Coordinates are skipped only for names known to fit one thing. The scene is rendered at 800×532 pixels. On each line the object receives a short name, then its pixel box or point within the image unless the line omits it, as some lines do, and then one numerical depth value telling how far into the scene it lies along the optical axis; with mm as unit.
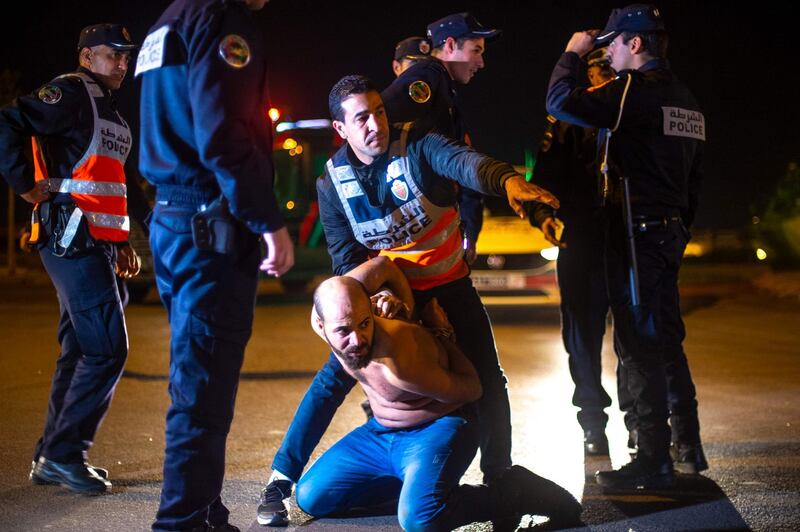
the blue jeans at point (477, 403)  3969
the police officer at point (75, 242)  4254
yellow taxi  10734
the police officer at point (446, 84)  4438
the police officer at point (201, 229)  3035
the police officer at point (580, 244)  5160
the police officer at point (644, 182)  4320
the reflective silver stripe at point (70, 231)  4246
